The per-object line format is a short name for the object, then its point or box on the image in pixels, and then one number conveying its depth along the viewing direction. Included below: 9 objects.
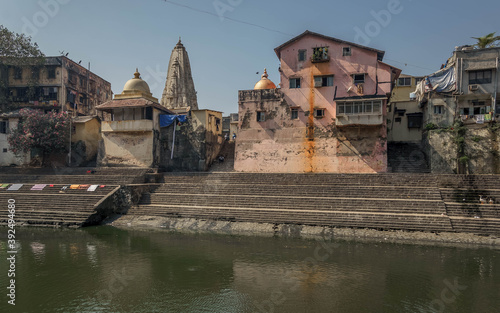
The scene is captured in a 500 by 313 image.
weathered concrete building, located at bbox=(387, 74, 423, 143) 27.81
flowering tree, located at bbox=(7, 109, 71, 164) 27.62
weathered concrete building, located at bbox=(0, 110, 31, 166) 29.03
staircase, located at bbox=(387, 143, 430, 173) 23.91
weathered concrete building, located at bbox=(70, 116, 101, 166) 29.53
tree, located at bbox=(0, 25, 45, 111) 32.03
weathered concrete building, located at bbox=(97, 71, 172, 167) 27.22
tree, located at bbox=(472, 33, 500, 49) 24.69
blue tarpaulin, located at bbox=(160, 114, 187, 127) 28.27
